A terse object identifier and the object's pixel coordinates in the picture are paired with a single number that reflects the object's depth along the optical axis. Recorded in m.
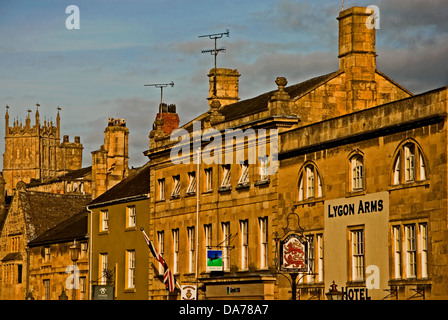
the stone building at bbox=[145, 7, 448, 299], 38.75
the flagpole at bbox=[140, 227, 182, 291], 55.31
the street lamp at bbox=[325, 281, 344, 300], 40.88
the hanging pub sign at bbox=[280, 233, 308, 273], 42.81
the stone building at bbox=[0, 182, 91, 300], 76.19
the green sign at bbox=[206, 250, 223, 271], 51.19
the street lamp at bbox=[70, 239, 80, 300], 54.94
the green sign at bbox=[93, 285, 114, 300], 53.97
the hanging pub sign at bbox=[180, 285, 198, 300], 41.97
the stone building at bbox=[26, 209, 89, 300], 67.25
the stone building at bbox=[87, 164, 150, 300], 60.69
